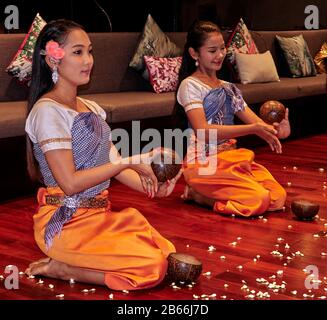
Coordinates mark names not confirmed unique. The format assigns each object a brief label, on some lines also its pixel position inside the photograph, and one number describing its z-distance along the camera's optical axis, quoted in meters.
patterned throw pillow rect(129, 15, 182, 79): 5.43
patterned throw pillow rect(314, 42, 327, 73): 7.52
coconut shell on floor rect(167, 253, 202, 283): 2.63
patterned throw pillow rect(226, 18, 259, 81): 6.18
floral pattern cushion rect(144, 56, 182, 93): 5.36
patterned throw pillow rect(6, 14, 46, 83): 4.52
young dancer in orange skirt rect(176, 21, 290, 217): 3.73
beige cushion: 6.14
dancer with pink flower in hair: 2.62
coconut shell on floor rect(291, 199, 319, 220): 3.61
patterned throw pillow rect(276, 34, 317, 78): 6.96
